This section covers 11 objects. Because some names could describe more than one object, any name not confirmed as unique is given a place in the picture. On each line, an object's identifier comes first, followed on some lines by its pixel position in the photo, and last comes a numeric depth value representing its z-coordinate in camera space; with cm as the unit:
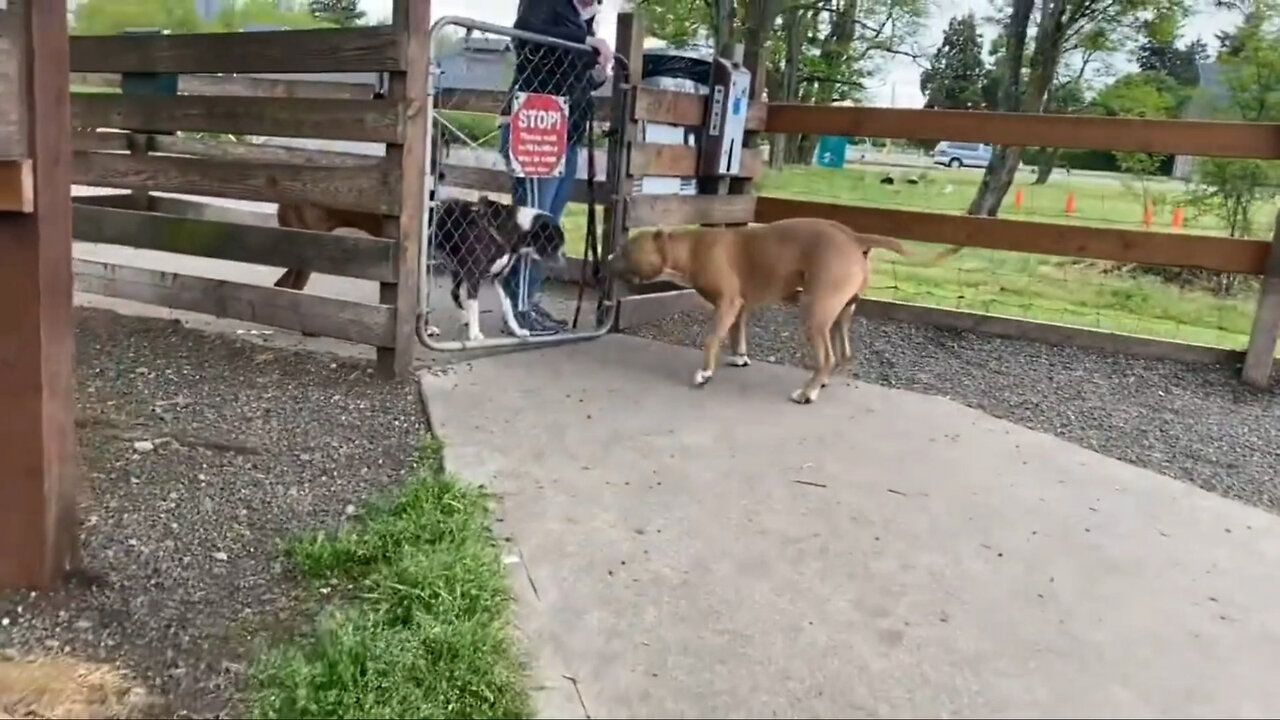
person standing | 579
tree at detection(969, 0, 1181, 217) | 1043
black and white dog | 554
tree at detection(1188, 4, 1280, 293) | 734
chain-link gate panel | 551
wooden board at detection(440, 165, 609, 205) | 762
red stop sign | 567
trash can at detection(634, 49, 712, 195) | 666
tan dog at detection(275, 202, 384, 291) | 571
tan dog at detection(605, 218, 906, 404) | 514
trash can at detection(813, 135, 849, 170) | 840
